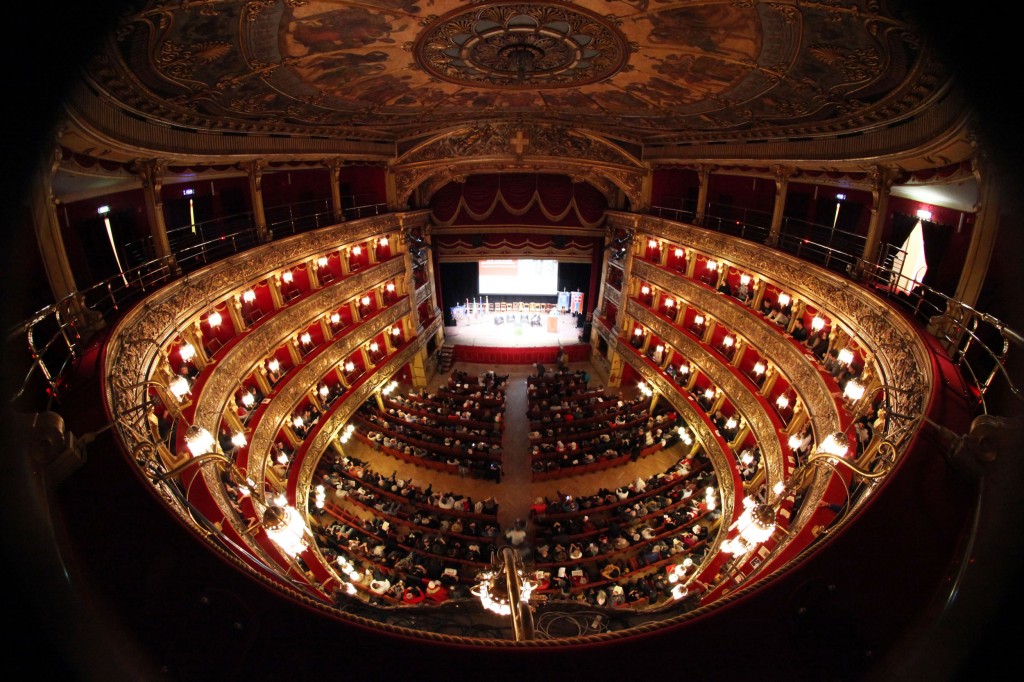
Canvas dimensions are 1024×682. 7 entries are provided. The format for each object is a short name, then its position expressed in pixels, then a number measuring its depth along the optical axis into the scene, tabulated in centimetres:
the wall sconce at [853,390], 746
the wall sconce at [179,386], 598
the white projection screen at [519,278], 2305
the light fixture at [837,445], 480
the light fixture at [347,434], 1473
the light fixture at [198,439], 463
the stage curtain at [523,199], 1928
